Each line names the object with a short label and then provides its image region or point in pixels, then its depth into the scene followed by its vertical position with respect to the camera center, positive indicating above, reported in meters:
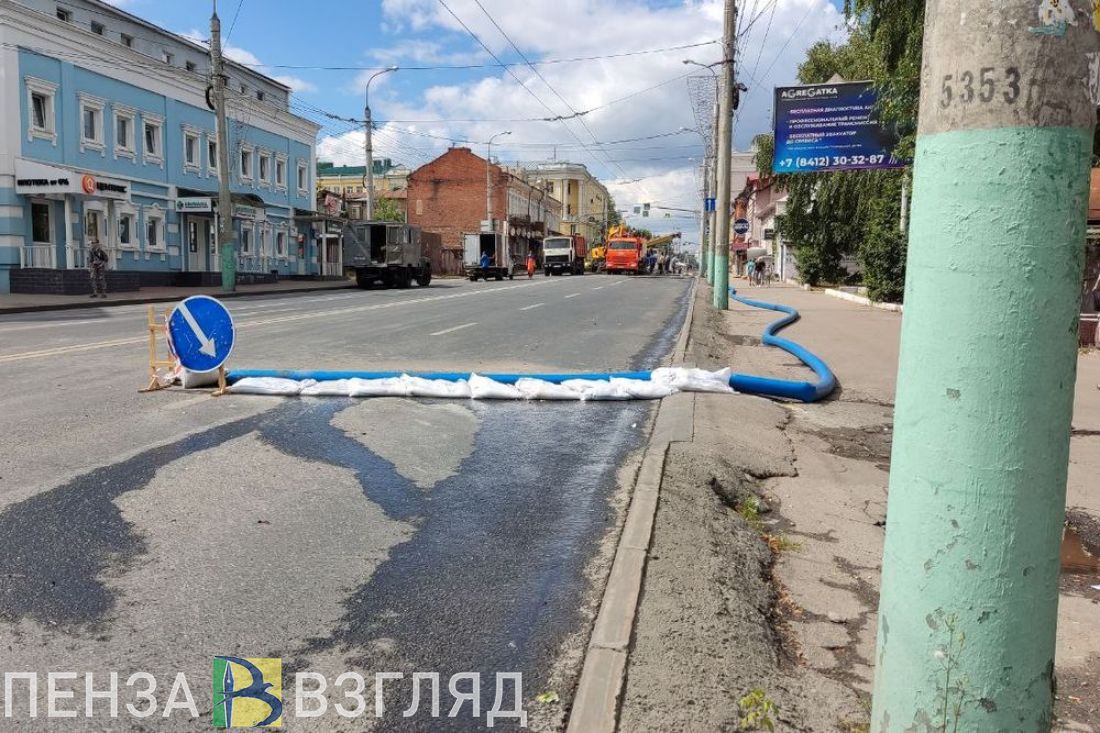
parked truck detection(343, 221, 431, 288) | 36.19 +0.49
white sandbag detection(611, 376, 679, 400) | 8.34 -1.21
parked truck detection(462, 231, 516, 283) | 49.00 +0.53
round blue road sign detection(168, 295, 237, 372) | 8.12 -0.73
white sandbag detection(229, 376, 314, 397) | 8.19 -1.24
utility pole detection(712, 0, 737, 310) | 21.11 +2.79
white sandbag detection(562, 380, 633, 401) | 8.27 -1.22
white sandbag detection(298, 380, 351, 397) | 8.12 -1.26
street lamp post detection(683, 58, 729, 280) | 39.38 +3.80
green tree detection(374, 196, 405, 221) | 77.19 +4.96
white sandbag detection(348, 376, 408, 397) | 8.12 -1.23
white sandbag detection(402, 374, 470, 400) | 8.14 -1.22
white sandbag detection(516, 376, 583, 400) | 8.27 -1.24
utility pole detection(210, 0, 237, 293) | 27.89 +2.95
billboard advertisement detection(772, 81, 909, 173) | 22.75 +3.83
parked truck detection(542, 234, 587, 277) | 61.75 +0.73
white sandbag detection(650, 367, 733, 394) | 8.48 -1.13
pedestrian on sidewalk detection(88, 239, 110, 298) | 24.03 -0.34
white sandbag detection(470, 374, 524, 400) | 8.19 -1.24
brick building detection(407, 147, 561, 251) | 81.12 +6.59
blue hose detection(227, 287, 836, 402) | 8.59 -1.18
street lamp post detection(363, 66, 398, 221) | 41.59 +4.18
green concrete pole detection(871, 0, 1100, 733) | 1.82 -0.16
